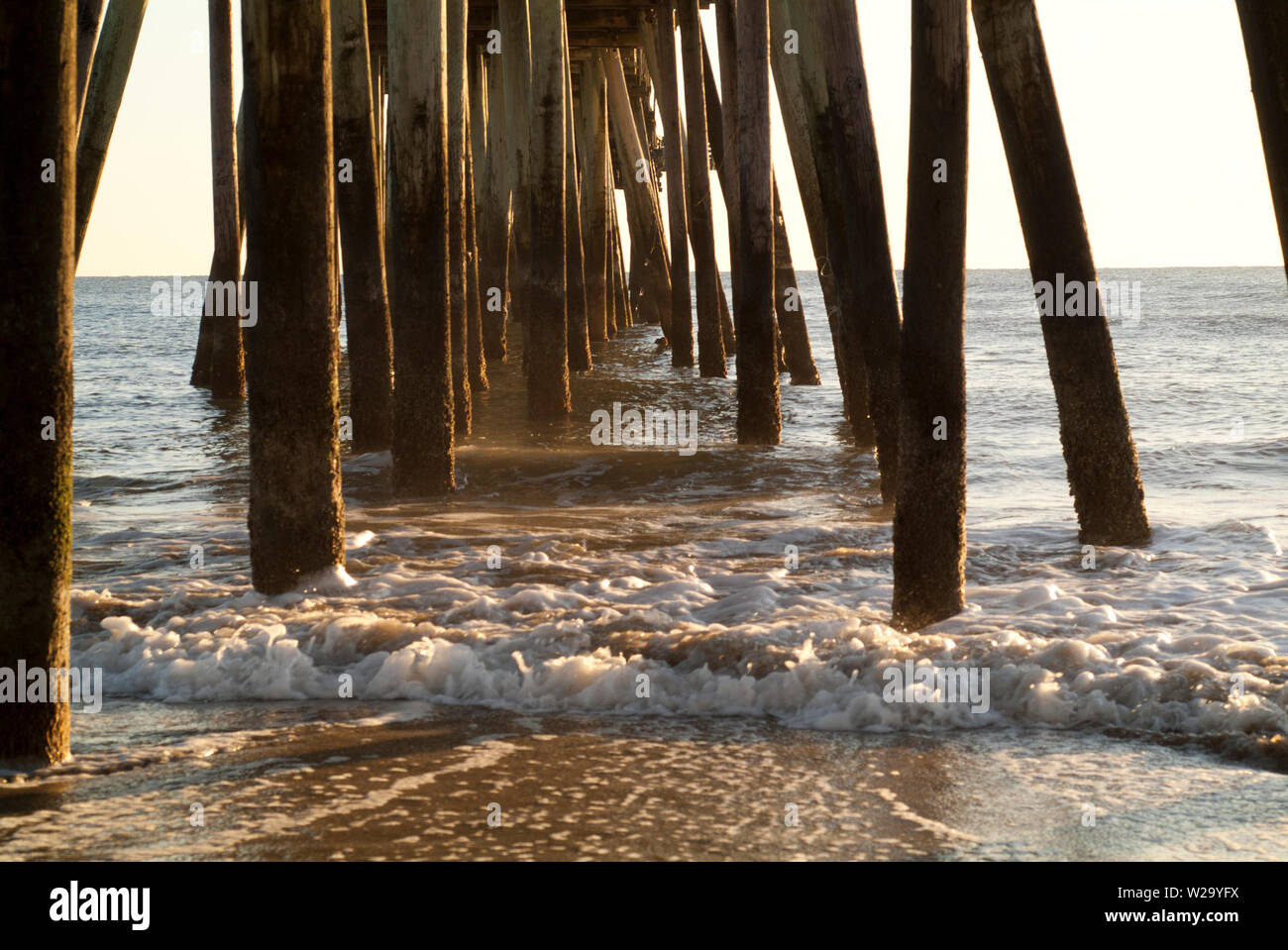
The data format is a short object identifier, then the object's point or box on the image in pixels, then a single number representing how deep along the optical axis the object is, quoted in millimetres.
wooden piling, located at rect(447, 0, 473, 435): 10094
